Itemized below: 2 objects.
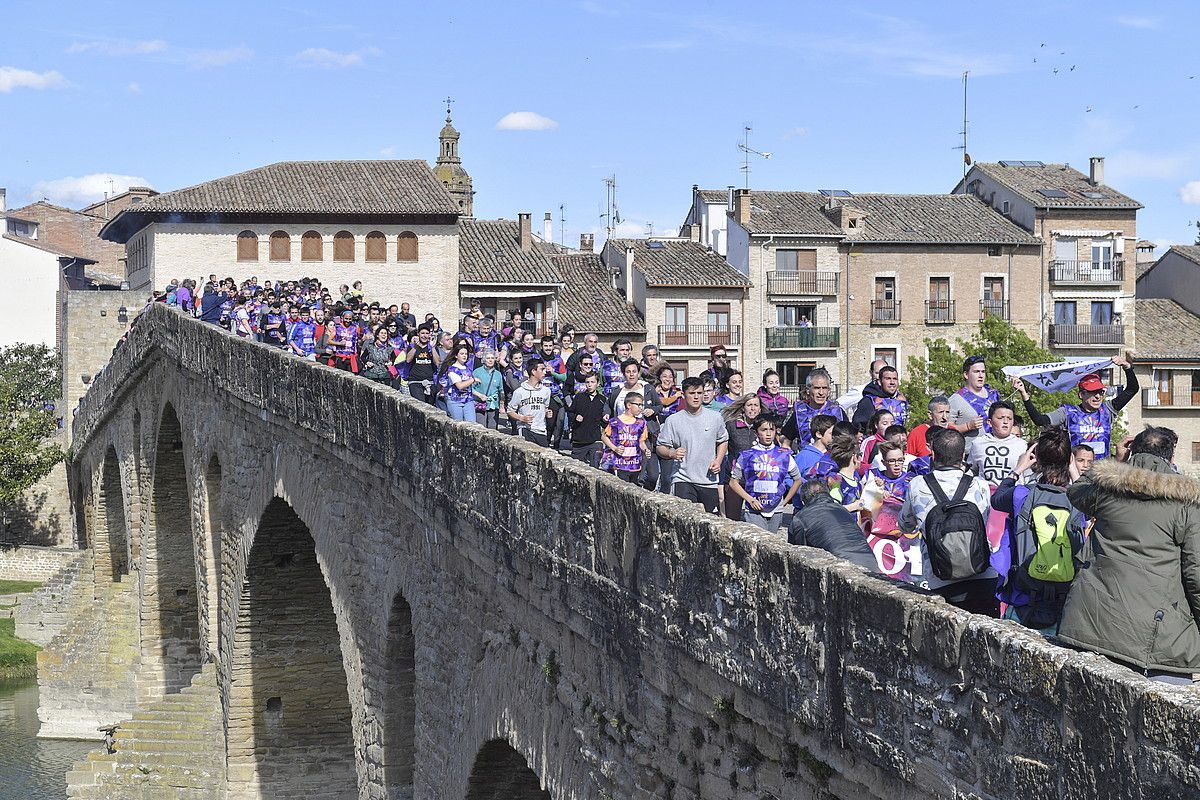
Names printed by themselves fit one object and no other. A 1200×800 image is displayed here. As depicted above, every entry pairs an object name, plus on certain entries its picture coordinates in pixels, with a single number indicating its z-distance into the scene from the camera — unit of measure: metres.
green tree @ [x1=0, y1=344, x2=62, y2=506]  50.59
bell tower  92.62
